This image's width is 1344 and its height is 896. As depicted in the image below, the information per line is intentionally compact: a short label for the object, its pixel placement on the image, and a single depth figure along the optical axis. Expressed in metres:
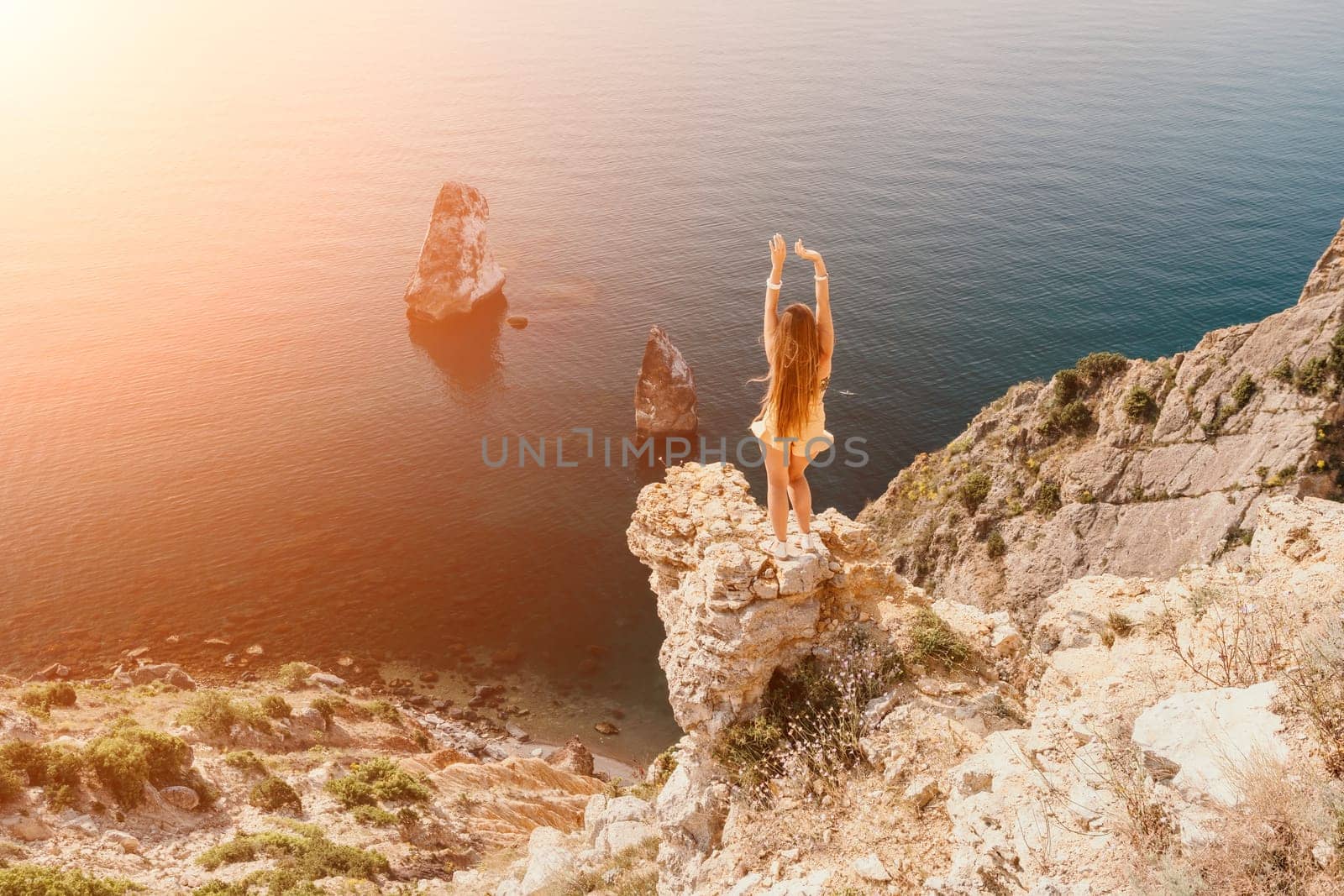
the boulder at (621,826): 16.73
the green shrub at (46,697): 30.80
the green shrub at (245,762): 27.78
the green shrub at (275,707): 33.03
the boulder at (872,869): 9.24
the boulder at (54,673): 44.41
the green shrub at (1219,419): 34.97
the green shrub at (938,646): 12.51
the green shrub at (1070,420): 40.62
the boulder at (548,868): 16.47
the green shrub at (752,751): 11.63
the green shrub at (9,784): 22.69
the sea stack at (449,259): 86.38
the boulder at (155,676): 39.41
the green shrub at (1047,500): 39.19
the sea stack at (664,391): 64.88
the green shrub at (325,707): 35.09
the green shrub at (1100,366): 40.91
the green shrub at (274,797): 26.03
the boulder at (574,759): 38.03
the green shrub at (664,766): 23.00
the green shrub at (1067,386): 41.44
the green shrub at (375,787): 27.22
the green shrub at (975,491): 42.72
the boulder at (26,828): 22.09
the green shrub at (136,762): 24.38
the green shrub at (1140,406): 38.00
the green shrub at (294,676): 41.38
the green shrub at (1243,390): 34.66
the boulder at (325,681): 42.56
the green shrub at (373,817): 25.86
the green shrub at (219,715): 30.28
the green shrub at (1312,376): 32.37
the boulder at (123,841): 22.68
